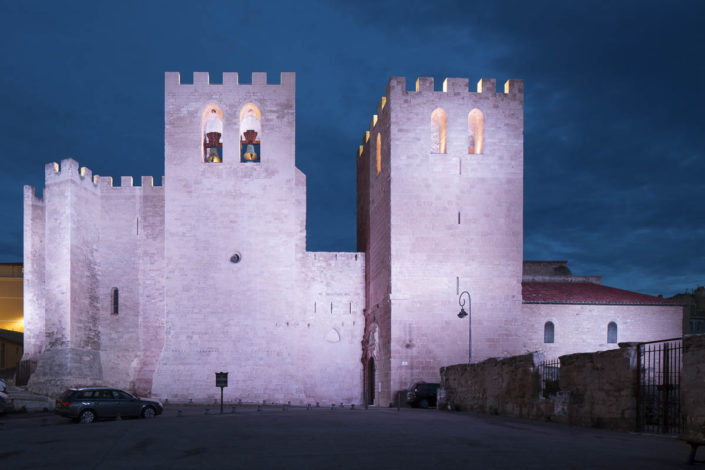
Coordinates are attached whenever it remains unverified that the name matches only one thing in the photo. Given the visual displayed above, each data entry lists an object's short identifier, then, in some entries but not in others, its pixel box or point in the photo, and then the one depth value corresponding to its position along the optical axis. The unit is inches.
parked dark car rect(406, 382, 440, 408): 948.6
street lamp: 965.2
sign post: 737.0
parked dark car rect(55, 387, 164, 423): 658.8
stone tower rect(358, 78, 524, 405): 1033.5
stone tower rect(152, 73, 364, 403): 1090.7
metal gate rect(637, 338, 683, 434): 449.4
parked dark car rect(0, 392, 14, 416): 743.2
